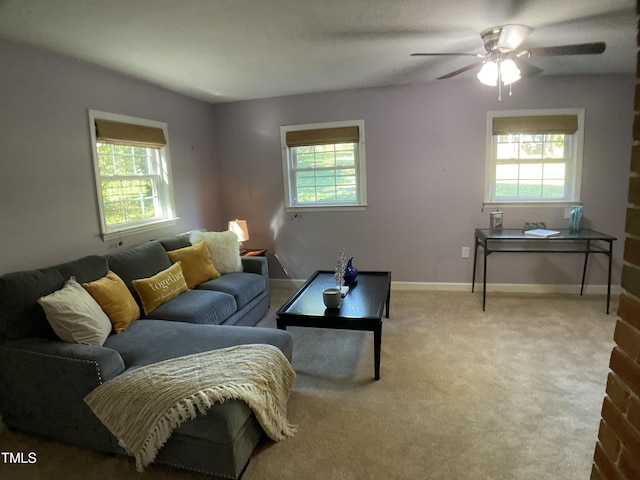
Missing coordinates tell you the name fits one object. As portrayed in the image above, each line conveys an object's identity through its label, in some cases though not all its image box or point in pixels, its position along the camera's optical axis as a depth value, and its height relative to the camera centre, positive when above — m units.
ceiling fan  2.47 +0.83
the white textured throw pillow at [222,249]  3.72 -0.60
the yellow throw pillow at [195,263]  3.36 -0.68
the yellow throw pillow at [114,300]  2.46 -0.72
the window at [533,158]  3.93 +0.23
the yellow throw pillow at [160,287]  2.82 -0.75
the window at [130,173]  3.17 +0.16
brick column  0.86 -0.46
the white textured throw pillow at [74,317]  2.13 -0.71
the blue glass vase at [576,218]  3.88 -0.41
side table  4.28 -0.75
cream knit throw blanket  1.73 -0.98
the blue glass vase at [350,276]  3.34 -0.81
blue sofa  1.75 -0.93
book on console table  3.65 -0.53
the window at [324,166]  4.36 +0.23
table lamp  4.33 -0.47
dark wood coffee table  2.53 -0.89
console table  3.62 -0.69
